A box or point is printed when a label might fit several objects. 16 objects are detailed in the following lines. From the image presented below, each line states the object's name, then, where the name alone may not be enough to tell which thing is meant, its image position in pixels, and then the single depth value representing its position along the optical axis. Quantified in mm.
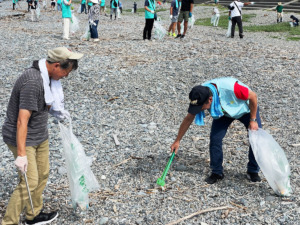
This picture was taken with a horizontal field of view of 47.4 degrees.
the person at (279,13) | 20331
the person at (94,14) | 11273
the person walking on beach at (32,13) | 20541
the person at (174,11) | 12622
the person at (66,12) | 11739
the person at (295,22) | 18688
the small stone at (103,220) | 3605
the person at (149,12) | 11352
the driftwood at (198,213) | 3592
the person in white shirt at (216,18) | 19800
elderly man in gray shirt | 2871
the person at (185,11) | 12242
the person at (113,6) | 22578
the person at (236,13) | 13867
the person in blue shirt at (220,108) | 3564
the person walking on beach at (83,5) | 27353
